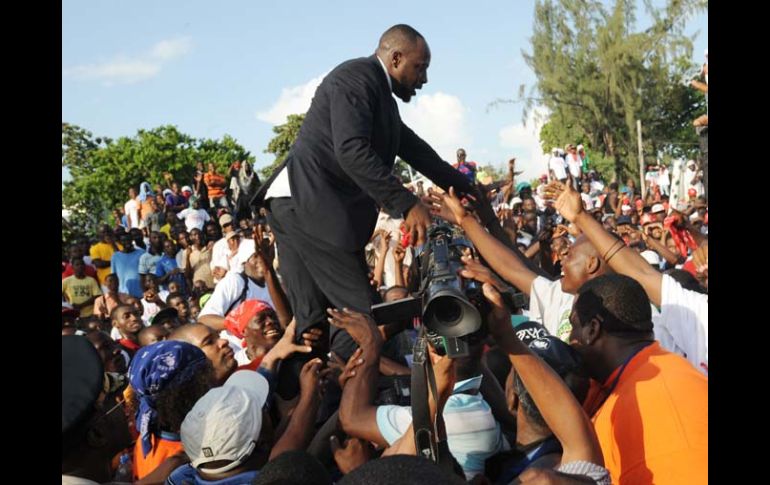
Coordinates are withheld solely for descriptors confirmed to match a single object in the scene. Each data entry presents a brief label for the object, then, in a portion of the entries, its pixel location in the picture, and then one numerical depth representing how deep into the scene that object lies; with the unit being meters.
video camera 2.03
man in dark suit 3.78
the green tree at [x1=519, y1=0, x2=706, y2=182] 37.41
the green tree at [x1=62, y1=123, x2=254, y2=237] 34.50
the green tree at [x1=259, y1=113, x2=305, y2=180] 49.47
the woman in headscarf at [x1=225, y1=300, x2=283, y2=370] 4.73
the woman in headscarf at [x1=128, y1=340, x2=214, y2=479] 3.32
